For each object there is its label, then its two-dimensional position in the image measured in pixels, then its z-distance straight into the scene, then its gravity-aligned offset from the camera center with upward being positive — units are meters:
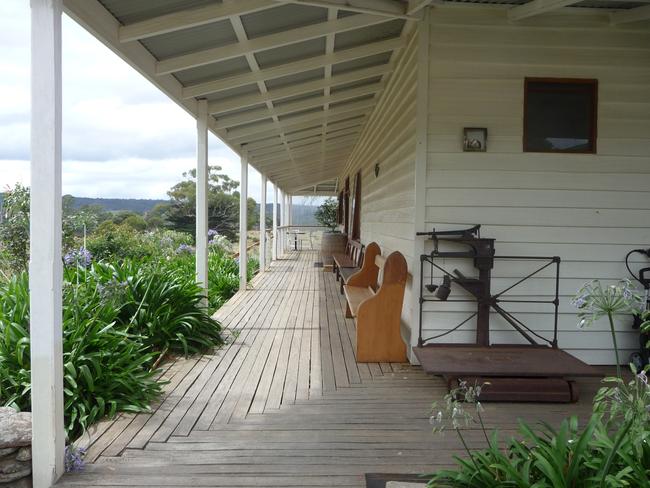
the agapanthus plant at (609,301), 1.88 -0.26
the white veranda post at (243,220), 8.25 +0.06
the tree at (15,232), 5.48 -0.11
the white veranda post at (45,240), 2.32 -0.08
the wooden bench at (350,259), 7.93 -0.64
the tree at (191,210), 35.06 +0.94
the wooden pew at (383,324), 4.41 -0.81
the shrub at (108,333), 3.17 -0.82
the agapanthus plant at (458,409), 1.86 -1.13
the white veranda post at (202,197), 5.38 +0.27
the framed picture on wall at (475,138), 4.16 +0.68
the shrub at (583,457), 1.79 -0.86
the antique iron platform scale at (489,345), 3.57 -0.92
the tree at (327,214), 22.72 +0.46
